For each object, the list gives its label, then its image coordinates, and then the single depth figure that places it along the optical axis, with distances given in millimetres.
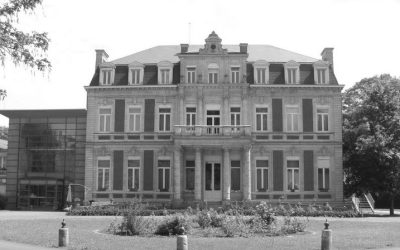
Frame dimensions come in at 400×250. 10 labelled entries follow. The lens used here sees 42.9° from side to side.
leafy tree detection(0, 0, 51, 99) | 9727
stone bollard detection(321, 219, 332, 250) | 16156
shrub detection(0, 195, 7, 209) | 44375
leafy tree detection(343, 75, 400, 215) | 36531
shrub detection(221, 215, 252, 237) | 19656
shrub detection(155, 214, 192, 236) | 19919
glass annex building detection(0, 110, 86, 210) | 44125
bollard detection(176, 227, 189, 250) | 14938
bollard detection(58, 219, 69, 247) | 16891
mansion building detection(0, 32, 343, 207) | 40219
